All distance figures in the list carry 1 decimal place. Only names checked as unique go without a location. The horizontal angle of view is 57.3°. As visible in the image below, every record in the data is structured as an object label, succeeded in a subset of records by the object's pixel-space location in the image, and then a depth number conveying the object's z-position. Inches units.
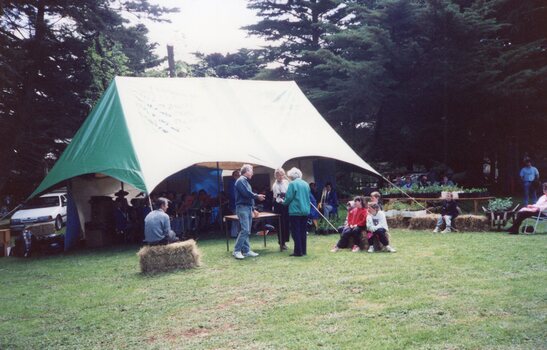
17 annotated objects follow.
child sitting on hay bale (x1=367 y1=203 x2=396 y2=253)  359.9
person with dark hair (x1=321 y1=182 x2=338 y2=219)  539.8
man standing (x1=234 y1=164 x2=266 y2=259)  357.4
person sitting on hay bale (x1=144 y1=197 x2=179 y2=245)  324.8
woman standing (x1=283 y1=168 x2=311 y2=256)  357.1
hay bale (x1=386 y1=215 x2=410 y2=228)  508.1
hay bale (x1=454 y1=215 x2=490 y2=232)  441.1
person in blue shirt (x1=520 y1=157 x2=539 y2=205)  604.4
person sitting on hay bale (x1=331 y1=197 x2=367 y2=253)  374.3
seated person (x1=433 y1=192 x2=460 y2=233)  454.7
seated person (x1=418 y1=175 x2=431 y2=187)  647.1
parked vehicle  737.0
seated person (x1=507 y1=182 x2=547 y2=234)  404.5
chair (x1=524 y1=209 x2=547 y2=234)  405.3
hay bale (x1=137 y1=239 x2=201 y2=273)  318.7
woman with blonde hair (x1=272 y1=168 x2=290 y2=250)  401.4
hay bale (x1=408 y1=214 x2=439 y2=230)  474.9
